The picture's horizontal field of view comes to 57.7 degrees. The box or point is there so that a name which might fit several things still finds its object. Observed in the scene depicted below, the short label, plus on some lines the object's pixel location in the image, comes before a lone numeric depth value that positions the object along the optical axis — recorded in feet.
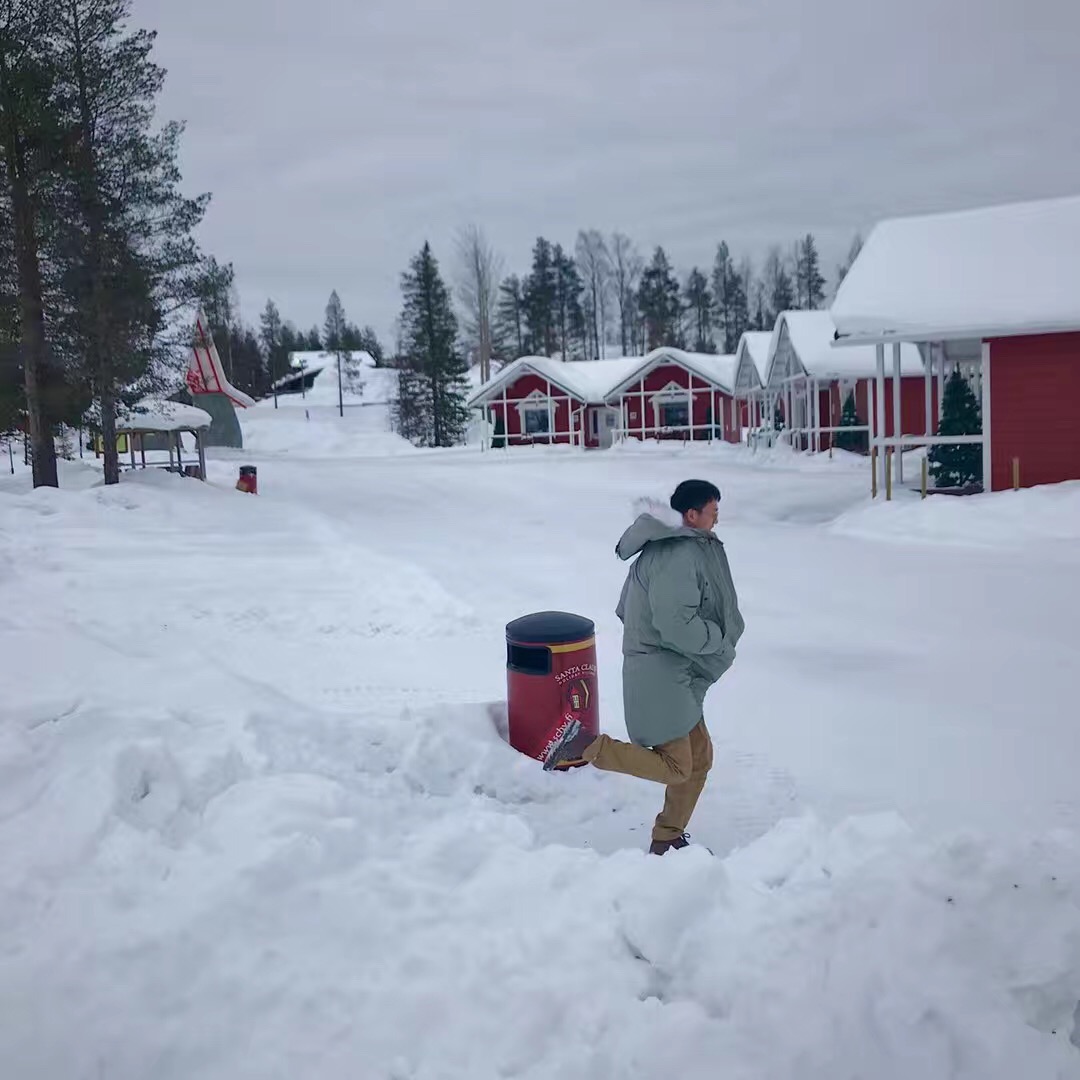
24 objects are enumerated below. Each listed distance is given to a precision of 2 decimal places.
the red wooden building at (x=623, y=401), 149.48
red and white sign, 118.21
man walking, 14.29
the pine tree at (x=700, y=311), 268.41
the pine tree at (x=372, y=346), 303.48
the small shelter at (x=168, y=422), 77.25
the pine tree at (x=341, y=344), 259.60
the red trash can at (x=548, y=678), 17.89
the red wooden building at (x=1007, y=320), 55.06
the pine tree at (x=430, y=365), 177.78
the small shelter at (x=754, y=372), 123.75
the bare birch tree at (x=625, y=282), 272.31
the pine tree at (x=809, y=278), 275.59
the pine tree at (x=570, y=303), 263.90
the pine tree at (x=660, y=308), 251.19
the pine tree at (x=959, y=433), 61.11
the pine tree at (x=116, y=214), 65.31
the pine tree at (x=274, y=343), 282.97
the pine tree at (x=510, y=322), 238.68
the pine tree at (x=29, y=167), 60.59
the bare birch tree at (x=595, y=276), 273.54
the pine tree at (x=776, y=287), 274.65
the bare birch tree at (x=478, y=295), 212.43
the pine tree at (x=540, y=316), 233.35
